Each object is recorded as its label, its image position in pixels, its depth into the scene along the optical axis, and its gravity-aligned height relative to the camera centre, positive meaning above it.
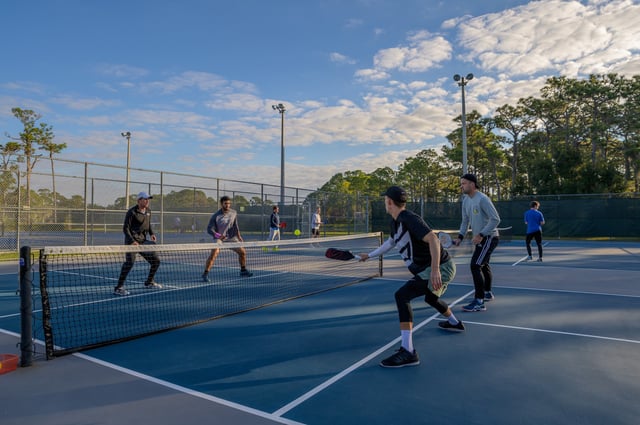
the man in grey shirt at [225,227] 9.16 -0.14
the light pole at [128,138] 37.92 +7.99
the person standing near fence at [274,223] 16.75 -0.09
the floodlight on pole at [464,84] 23.33 +8.04
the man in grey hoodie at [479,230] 6.13 -0.16
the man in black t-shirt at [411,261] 3.81 -0.43
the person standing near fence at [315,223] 19.45 -0.12
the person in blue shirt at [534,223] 12.43 -0.11
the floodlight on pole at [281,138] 31.63 +6.85
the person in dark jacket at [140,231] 7.41 -0.19
